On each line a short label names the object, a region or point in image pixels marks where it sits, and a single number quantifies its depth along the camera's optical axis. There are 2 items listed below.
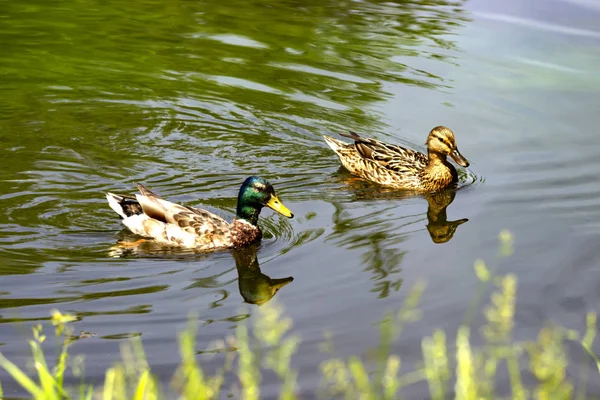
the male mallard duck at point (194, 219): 16.73
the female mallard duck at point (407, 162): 20.66
